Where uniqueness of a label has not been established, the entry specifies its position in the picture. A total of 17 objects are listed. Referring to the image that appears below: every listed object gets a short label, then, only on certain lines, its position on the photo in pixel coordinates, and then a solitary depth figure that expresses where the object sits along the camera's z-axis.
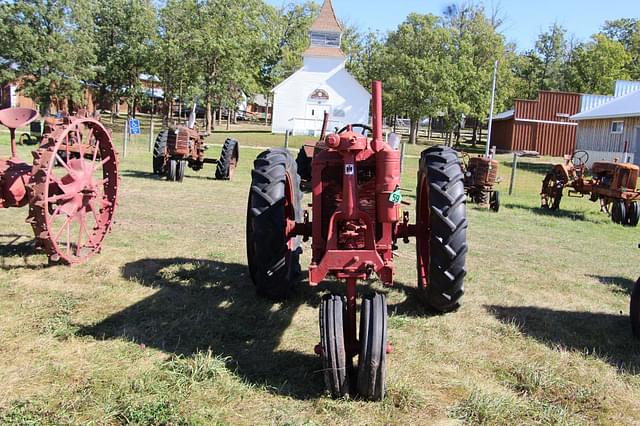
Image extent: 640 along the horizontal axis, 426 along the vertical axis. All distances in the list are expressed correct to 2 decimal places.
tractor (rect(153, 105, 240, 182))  13.98
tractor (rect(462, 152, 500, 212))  12.43
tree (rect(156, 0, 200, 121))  39.31
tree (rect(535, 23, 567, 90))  58.28
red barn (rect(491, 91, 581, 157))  36.19
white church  41.44
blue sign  24.94
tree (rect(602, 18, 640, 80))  50.39
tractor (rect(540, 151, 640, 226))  11.41
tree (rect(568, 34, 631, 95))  44.06
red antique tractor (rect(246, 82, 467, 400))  3.23
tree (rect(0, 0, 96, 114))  34.75
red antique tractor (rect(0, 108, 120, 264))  5.02
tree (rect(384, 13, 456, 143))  40.16
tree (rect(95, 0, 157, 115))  40.12
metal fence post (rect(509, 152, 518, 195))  15.57
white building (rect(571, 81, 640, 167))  25.27
